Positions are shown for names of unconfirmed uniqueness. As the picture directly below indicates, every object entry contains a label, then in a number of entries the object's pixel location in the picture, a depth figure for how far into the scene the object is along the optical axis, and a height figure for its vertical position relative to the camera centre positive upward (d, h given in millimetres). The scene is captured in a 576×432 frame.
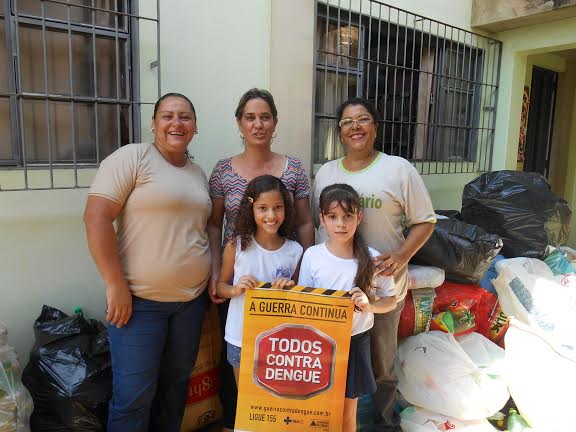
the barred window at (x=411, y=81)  3619 +597
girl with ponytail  1911 -554
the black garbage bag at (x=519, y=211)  3594 -508
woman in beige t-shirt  1747 -455
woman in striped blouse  2100 -151
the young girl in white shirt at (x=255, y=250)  1927 -484
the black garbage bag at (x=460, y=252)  2881 -681
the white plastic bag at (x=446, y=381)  2424 -1306
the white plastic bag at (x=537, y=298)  2787 -993
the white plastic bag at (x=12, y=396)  1854 -1110
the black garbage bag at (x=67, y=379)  2043 -1128
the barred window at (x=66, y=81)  2258 +299
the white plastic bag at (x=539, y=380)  2281 -1226
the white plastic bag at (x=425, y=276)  2684 -795
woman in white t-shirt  2049 -256
